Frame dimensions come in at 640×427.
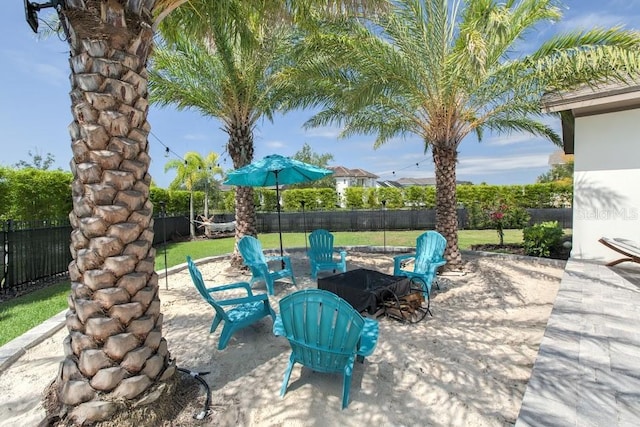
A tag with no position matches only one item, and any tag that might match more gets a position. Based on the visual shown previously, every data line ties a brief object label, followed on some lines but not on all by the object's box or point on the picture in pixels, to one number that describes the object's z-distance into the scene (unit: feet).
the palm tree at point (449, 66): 18.69
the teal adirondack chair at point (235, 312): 12.96
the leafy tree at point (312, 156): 180.45
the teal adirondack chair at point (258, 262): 20.96
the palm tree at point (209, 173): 62.12
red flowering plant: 36.66
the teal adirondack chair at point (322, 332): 9.62
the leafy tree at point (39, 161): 99.09
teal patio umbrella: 21.81
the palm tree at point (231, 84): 24.80
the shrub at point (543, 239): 30.19
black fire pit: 16.33
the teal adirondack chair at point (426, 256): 20.42
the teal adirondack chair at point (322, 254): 24.39
